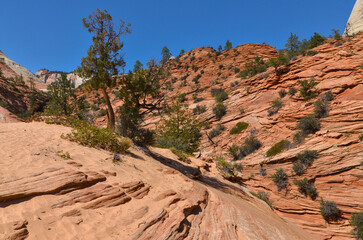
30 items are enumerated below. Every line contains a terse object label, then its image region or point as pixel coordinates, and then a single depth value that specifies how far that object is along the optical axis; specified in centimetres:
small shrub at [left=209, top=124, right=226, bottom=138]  2052
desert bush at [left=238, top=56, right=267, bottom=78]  2895
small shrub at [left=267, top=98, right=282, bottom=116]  1816
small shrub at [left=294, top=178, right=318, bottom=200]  1045
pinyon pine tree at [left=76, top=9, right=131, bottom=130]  1081
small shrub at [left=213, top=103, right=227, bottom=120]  2305
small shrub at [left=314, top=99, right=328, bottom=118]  1402
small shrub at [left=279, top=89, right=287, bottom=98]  1959
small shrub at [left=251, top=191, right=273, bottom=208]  1120
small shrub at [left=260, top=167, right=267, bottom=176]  1286
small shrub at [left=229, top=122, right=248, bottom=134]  1888
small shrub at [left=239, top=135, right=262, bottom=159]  1566
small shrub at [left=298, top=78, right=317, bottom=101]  1673
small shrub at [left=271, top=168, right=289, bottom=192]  1170
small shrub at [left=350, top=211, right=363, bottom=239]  811
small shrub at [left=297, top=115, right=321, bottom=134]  1316
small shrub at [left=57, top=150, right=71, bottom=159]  544
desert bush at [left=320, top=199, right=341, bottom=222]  928
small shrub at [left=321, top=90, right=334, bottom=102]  1501
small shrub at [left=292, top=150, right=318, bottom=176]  1144
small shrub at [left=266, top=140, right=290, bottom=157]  1369
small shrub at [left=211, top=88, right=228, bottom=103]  2533
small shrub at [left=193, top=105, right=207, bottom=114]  2625
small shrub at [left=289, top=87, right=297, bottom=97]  1862
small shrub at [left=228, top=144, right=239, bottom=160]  1636
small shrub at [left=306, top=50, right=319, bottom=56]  2265
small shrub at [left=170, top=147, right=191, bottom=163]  1312
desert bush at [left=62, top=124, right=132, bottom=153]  740
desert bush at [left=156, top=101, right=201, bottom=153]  1852
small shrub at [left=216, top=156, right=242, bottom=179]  1346
